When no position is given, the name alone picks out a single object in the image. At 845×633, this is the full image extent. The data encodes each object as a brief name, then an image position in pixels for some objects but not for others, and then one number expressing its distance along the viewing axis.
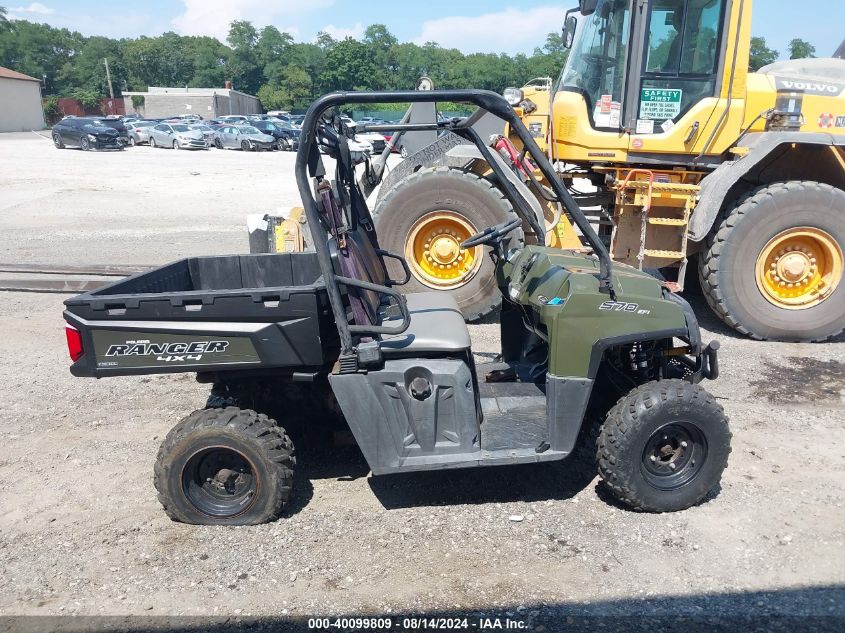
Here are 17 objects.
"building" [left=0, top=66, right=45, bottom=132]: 50.84
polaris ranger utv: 3.44
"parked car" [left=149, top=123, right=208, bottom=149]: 34.00
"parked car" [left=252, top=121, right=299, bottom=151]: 34.19
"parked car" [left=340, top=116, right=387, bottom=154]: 23.41
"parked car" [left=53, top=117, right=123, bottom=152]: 31.12
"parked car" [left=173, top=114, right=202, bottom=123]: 41.69
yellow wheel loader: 6.39
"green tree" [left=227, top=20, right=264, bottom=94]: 96.75
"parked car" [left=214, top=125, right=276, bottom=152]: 33.56
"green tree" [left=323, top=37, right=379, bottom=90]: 77.75
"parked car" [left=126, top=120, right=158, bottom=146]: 35.59
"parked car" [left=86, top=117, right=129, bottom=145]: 32.19
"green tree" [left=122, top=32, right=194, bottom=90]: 93.38
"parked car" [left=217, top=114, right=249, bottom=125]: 39.43
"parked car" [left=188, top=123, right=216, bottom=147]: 34.69
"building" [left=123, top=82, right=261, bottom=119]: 63.19
